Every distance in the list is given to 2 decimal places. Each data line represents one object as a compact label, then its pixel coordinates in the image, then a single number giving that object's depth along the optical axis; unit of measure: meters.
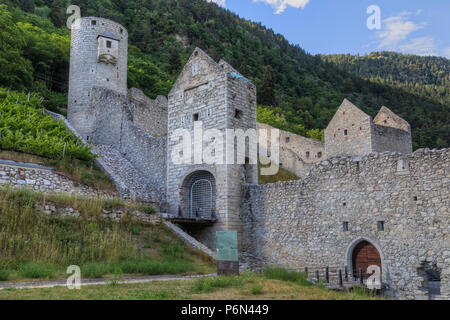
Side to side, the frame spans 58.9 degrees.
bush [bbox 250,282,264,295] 8.88
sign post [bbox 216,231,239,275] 12.27
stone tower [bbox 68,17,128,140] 29.97
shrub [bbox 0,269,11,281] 9.46
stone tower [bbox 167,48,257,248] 18.52
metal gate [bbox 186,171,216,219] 19.39
